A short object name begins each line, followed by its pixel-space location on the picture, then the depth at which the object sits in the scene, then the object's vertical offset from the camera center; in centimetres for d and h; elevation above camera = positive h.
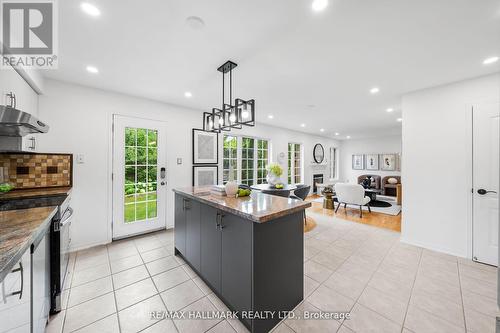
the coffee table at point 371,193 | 596 -91
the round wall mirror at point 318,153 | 782 +54
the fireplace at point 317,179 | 783 -60
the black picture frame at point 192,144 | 410 +47
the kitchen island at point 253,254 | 142 -78
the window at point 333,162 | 895 +15
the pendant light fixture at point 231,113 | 216 +65
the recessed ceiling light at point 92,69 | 240 +127
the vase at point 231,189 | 222 -29
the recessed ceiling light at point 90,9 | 145 +125
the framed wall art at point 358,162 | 841 +17
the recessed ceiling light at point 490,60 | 212 +124
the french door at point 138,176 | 320 -20
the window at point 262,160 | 584 +17
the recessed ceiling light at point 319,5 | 141 +125
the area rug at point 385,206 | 505 -123
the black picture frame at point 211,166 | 411 -7
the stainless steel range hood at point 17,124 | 128 +33
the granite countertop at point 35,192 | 190 -32
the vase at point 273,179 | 401 -30
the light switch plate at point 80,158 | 285 +10
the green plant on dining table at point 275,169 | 383 -8
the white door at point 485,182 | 241 -21
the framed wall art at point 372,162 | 796 +16
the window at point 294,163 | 693 +9
